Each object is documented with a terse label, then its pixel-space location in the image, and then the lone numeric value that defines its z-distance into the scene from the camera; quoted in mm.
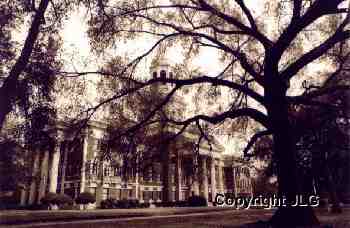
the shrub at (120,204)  48931
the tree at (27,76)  9141
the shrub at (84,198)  45375
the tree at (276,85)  11992
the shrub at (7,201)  44625
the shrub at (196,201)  58562
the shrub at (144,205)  54812
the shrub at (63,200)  42906
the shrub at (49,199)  42500
